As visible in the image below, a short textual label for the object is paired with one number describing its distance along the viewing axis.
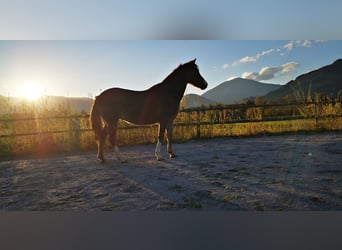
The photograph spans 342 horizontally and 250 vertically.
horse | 2.81
